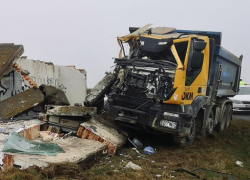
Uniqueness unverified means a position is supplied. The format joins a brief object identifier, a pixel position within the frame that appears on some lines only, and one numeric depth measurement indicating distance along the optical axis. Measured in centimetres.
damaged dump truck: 557
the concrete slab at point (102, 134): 557
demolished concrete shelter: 460
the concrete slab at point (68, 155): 393
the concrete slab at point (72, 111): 626
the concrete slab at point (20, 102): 683
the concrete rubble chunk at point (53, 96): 765
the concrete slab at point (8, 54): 725
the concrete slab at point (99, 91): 707
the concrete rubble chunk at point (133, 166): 461
